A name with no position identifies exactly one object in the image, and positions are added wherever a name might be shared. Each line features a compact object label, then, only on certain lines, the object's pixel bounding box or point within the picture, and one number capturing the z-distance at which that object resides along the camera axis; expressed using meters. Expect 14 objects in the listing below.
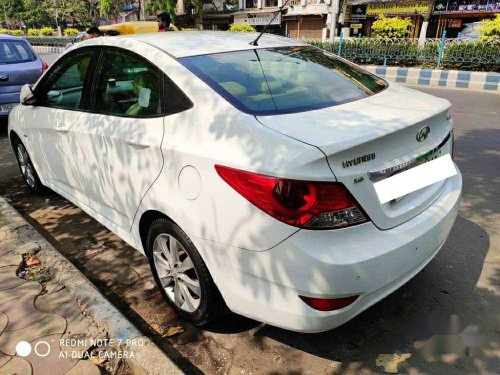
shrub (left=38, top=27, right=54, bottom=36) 46.94
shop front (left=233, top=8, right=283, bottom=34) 34.22
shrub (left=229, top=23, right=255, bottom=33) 24.08
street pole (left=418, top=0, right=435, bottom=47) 24.47
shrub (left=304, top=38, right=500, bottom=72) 12.39
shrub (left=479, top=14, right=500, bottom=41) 12.11
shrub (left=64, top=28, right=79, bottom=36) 44.76
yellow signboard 24.92
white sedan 1.85
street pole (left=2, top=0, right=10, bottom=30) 73.11
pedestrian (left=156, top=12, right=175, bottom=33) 7.51
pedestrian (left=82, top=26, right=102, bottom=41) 7.48
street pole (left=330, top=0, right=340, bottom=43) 17.47
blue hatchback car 7.10
